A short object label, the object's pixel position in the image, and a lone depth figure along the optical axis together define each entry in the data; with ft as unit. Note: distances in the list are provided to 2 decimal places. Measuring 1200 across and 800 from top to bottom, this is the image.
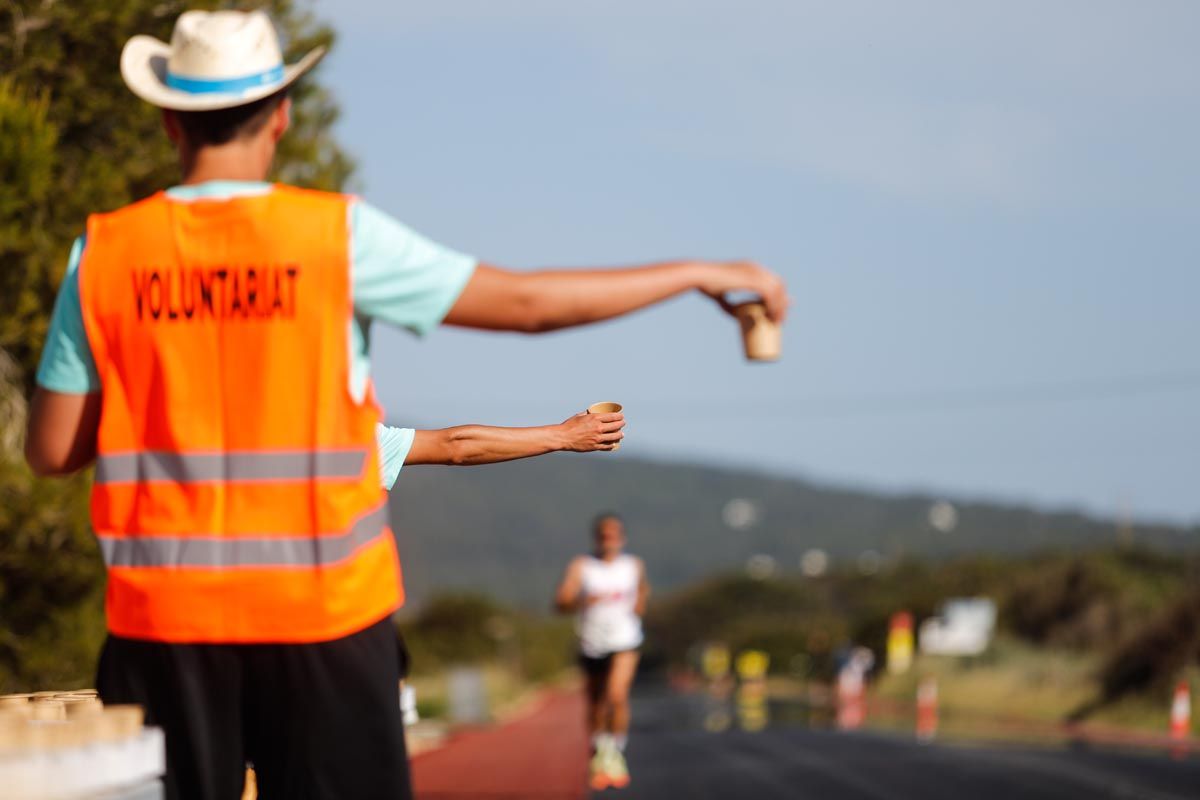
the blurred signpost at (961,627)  227.40
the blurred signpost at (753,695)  121.33
